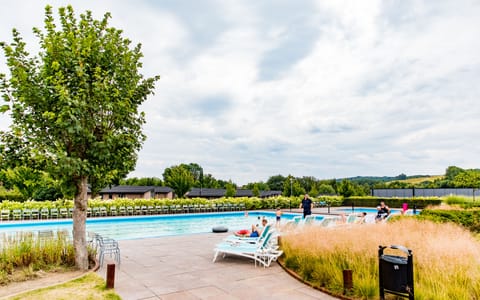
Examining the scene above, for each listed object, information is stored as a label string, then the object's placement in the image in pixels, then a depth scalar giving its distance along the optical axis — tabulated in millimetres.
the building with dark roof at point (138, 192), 42875
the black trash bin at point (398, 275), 4336
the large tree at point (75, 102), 6344
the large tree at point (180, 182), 32219
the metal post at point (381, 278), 4586
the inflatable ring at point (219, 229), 13539
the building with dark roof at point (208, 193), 49688
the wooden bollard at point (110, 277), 5477
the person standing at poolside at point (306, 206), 15117
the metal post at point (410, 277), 4305
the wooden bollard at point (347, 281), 5074
